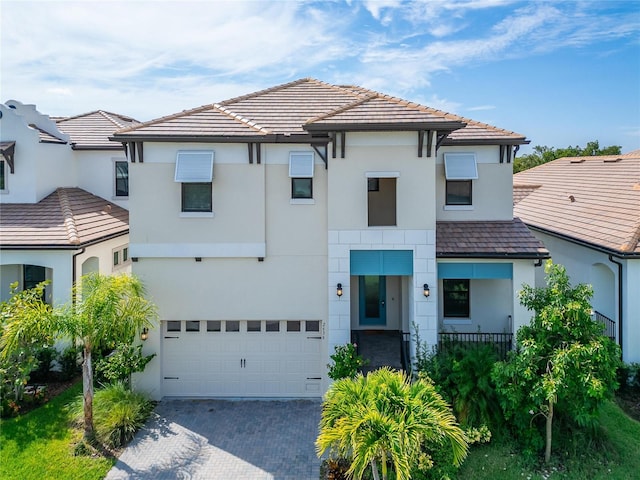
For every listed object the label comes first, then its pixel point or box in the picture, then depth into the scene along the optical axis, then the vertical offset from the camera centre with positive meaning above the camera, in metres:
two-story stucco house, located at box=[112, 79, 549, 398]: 12.34 -0.24
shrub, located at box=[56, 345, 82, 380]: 13.88 -4.32
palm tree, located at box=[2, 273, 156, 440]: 10.02 -2.11
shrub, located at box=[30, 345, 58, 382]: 13.77 -4.36
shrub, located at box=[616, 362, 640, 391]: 12.85 -4.45
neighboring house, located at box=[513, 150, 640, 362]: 13.23 +0.12
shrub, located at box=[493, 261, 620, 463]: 8.76 -2.85
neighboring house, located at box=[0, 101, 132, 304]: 14.37 +1.52
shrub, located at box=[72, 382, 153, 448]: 10.77 -4.82
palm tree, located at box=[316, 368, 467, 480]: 6.93 -3.27
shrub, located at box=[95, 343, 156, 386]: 11.96 -3.72
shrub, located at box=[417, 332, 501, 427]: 10.29 -3.77
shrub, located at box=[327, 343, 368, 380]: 11.40 -3.55
